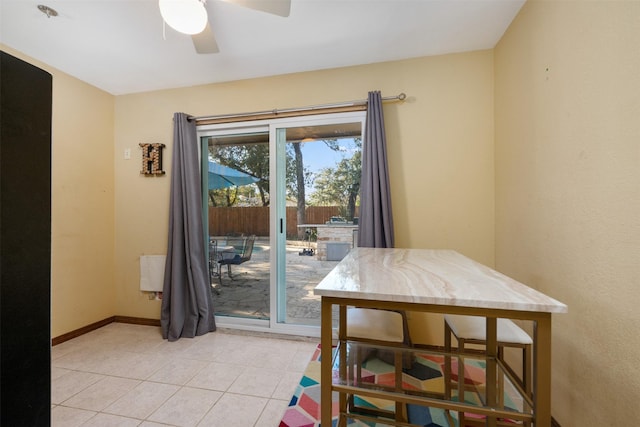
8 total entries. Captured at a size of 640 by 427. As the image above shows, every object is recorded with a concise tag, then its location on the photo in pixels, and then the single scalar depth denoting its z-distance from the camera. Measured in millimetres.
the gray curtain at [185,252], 2467
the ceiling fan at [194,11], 1227
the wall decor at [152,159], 2713
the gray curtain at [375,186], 2121
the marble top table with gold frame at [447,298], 778
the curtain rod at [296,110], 2203
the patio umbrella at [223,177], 2695
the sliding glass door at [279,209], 2455
